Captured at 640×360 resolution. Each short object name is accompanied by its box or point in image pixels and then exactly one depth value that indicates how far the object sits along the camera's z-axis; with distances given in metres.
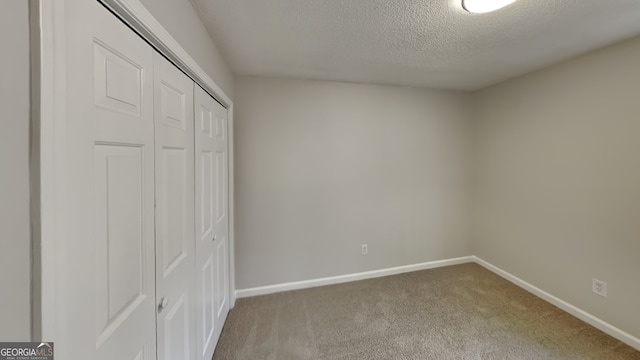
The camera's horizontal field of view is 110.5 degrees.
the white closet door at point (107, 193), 0.55
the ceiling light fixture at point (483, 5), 1.23
